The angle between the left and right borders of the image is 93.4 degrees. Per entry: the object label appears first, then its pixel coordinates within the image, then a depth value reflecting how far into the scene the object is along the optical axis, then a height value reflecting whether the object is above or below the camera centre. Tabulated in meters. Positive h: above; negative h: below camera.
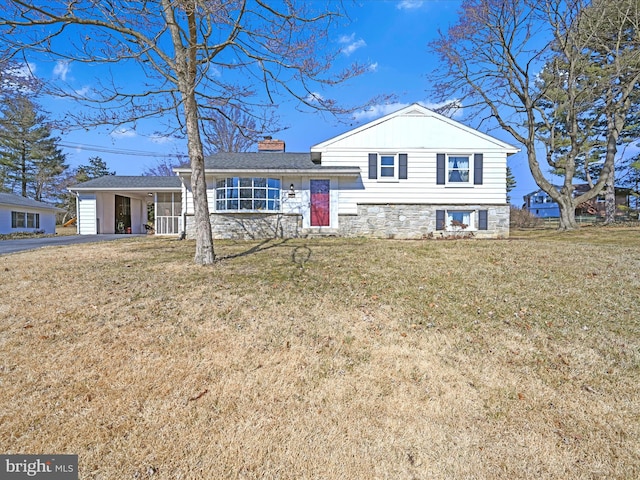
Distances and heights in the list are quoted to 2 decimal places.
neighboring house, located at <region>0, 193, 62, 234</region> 19.58 +1.22
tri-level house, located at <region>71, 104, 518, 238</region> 13.24 +2.04
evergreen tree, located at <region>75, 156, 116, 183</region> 35.83 +7.95
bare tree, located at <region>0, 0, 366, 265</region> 5.30 +3.65
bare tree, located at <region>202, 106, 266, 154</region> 23.10 +7.49
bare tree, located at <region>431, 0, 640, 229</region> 14.69 +8.84
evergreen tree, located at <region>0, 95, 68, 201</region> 29.81 +6.77
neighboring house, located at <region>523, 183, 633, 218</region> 33.47 +4.04
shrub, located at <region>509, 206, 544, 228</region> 24.77 +1.09
